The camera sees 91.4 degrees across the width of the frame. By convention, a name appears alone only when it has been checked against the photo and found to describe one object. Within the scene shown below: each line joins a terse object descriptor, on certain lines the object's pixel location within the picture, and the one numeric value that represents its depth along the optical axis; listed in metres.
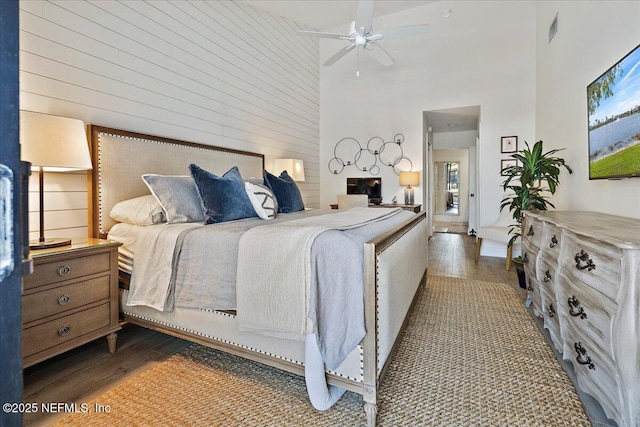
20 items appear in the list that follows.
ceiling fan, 3.33
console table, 4.88
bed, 1.40
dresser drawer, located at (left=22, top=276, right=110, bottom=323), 1.64
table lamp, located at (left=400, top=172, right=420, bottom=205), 5.23
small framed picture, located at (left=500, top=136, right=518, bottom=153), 4.83
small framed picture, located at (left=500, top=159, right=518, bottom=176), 4.86
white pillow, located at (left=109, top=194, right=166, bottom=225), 2.22
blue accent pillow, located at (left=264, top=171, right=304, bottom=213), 3.16
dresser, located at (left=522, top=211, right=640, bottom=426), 1.15
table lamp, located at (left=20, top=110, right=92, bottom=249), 1.71
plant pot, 3.19
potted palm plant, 3.26
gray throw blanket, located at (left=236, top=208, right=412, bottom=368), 1.38
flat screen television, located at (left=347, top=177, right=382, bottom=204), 5.73
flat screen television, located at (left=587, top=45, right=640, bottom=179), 1.80
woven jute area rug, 1.44
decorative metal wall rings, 5.57
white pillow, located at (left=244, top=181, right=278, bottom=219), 2.53
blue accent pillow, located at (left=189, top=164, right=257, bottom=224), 2.26
